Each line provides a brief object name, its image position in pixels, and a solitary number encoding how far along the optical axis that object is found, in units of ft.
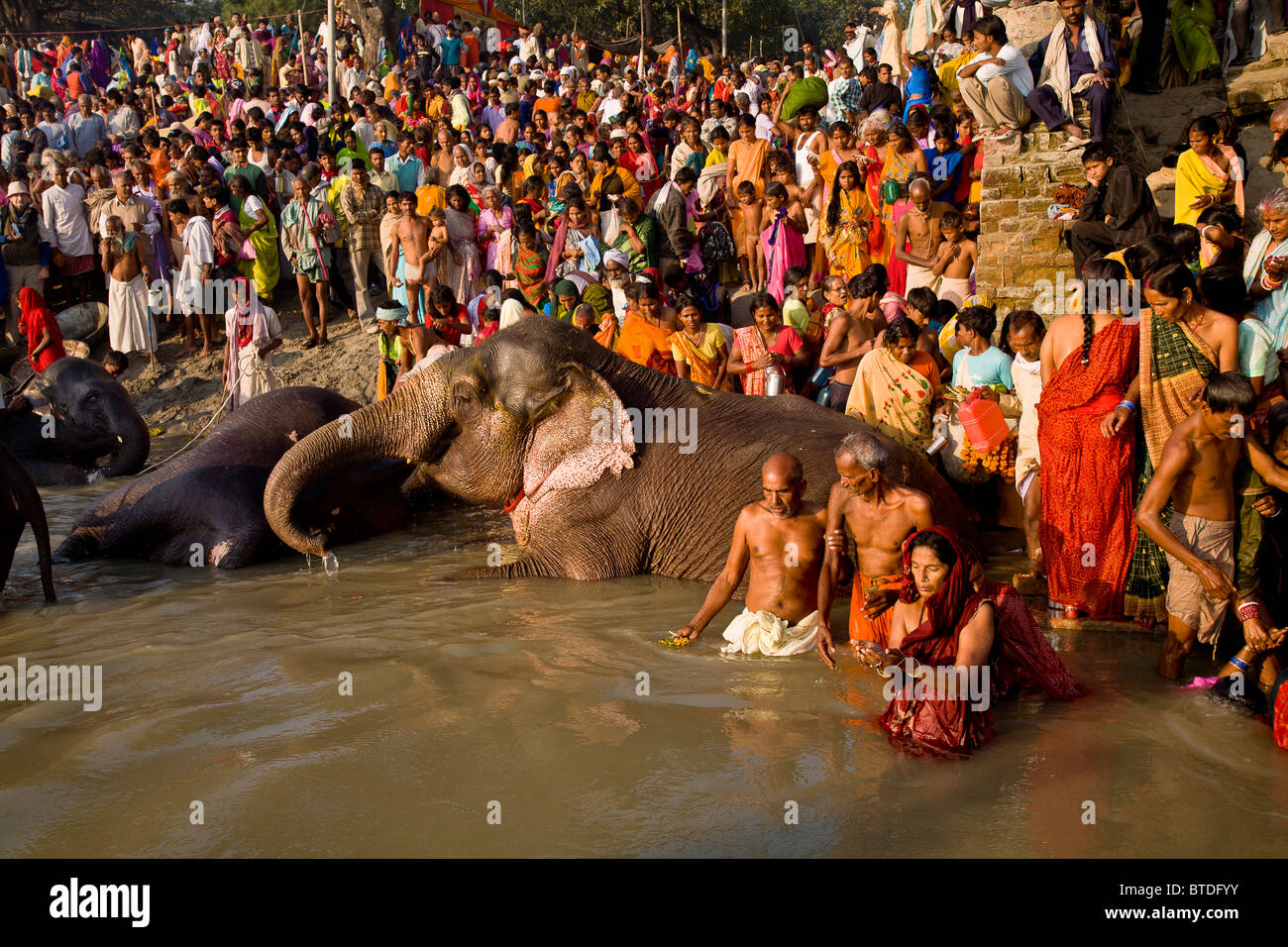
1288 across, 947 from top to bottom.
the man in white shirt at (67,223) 49.16
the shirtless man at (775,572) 17.65
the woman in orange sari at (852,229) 33.27
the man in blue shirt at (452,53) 70.13
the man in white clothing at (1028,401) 21.45
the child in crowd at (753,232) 36.76
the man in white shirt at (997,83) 28.50
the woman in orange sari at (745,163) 38.11
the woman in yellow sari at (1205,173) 26.11
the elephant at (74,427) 32.50
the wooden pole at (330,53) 56.39
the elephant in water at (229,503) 23.94
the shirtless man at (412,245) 41.09
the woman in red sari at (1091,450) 18.49
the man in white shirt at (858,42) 54.49
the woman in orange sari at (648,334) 29.76
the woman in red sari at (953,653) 14.05
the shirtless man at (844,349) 27.27
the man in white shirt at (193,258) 44.83
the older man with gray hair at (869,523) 16.79
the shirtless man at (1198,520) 15.88
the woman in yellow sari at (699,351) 28.91
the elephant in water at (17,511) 20.33
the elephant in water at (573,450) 22.12
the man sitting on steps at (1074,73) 28.50
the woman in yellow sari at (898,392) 24.23
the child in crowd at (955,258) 30.35
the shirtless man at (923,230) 30.94
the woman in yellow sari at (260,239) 46.34
